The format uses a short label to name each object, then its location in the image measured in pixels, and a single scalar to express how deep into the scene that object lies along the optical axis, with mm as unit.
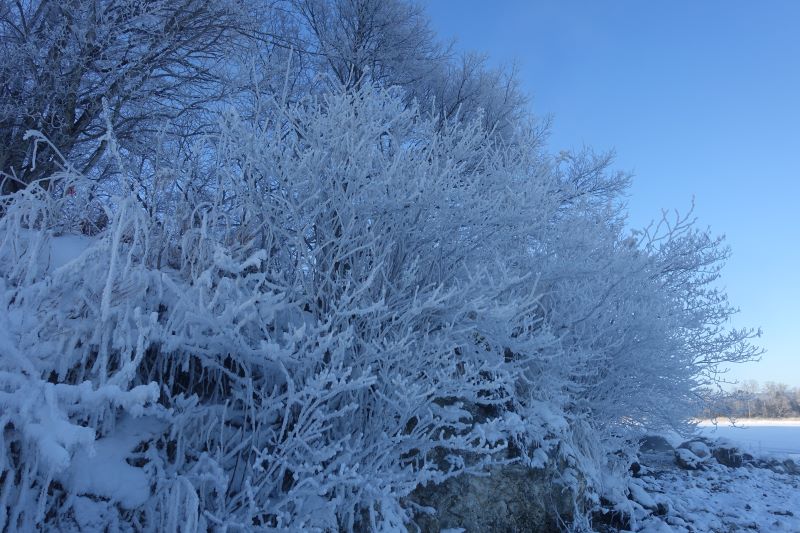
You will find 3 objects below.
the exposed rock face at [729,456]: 8320
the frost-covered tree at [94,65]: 5789
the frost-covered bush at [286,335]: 1989
